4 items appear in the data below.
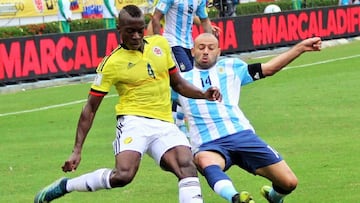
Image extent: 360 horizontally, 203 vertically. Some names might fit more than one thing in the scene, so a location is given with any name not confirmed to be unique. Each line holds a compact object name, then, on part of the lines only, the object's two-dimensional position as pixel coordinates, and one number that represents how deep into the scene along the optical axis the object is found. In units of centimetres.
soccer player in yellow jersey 1717
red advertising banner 4409
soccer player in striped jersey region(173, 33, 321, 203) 1803
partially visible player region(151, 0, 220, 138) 2791
